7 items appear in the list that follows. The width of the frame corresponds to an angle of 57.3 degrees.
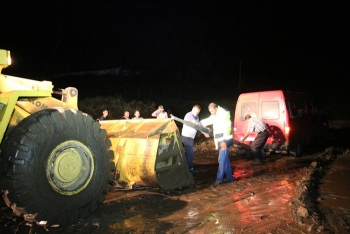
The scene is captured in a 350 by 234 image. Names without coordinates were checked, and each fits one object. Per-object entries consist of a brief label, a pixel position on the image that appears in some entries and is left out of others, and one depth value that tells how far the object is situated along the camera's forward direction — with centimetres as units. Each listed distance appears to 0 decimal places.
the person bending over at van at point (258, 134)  920
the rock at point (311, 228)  390
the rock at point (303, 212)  432
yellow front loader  333
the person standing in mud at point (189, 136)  789
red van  971
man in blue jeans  666
